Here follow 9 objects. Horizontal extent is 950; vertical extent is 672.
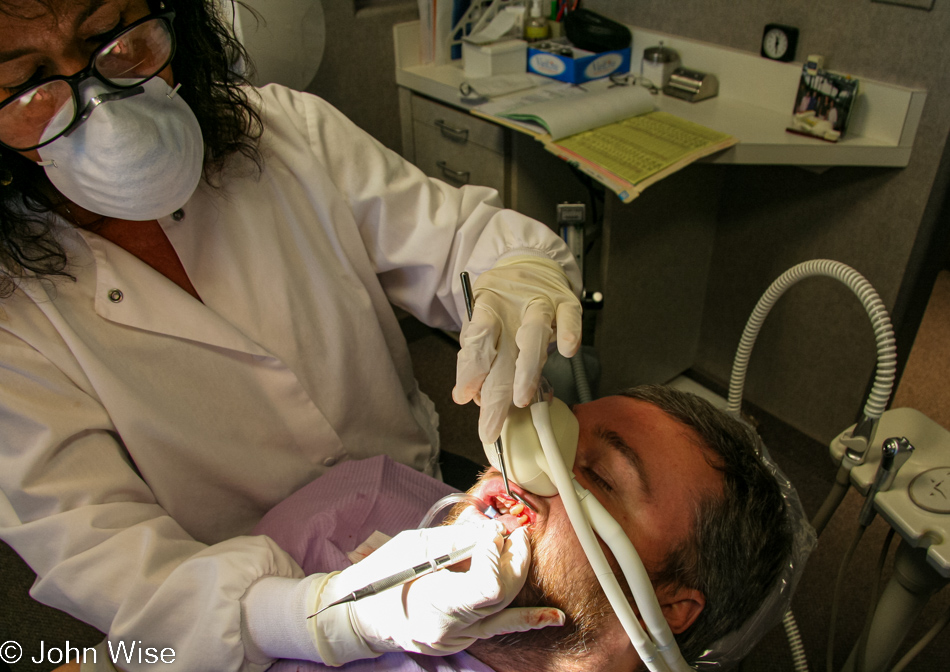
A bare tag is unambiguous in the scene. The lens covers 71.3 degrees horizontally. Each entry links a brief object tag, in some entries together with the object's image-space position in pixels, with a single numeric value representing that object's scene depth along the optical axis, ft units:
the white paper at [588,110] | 6.03
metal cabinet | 6.88
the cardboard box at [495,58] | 7.22
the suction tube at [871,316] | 3.28
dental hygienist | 2.88
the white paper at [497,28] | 7.45
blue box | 7.06
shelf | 5.56
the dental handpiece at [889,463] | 3.20
